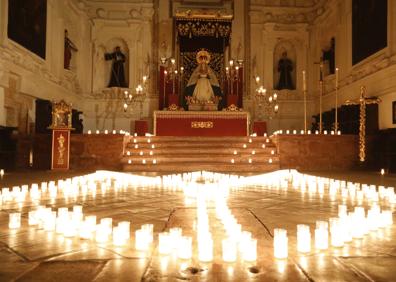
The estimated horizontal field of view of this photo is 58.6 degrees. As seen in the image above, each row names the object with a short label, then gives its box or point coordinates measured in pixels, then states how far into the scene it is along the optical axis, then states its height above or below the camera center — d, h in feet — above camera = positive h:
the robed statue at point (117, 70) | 52.47 +12.11
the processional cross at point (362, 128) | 27.76 +1.99
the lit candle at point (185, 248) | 6.15 -1.70
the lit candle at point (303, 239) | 6.58 -1.62
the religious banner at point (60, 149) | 27.53 +0.12
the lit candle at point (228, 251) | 6.05 -1.70
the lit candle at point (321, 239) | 6.81 -1.66
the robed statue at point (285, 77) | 53.01 +11.48
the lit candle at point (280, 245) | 6.16 -1.62
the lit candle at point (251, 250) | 6.11 -1.71
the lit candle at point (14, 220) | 8.49 -1.71
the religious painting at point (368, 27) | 34.60 +13.36
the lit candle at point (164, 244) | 6.37 -1.67
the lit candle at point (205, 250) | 6.13 -1.71
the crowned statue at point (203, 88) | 44.16 +8.93
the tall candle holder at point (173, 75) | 50.45 +11.23
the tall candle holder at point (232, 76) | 50.86 +11.16
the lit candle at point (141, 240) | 6.75 -1.70
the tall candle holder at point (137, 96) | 51.23 +8.03
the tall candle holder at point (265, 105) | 51.52 +7.04
